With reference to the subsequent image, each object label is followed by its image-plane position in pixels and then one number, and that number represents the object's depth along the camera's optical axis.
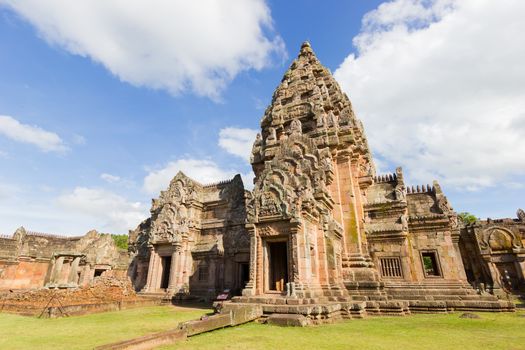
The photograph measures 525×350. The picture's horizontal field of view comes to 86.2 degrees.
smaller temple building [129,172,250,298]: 19.70
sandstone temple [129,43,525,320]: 12.27
